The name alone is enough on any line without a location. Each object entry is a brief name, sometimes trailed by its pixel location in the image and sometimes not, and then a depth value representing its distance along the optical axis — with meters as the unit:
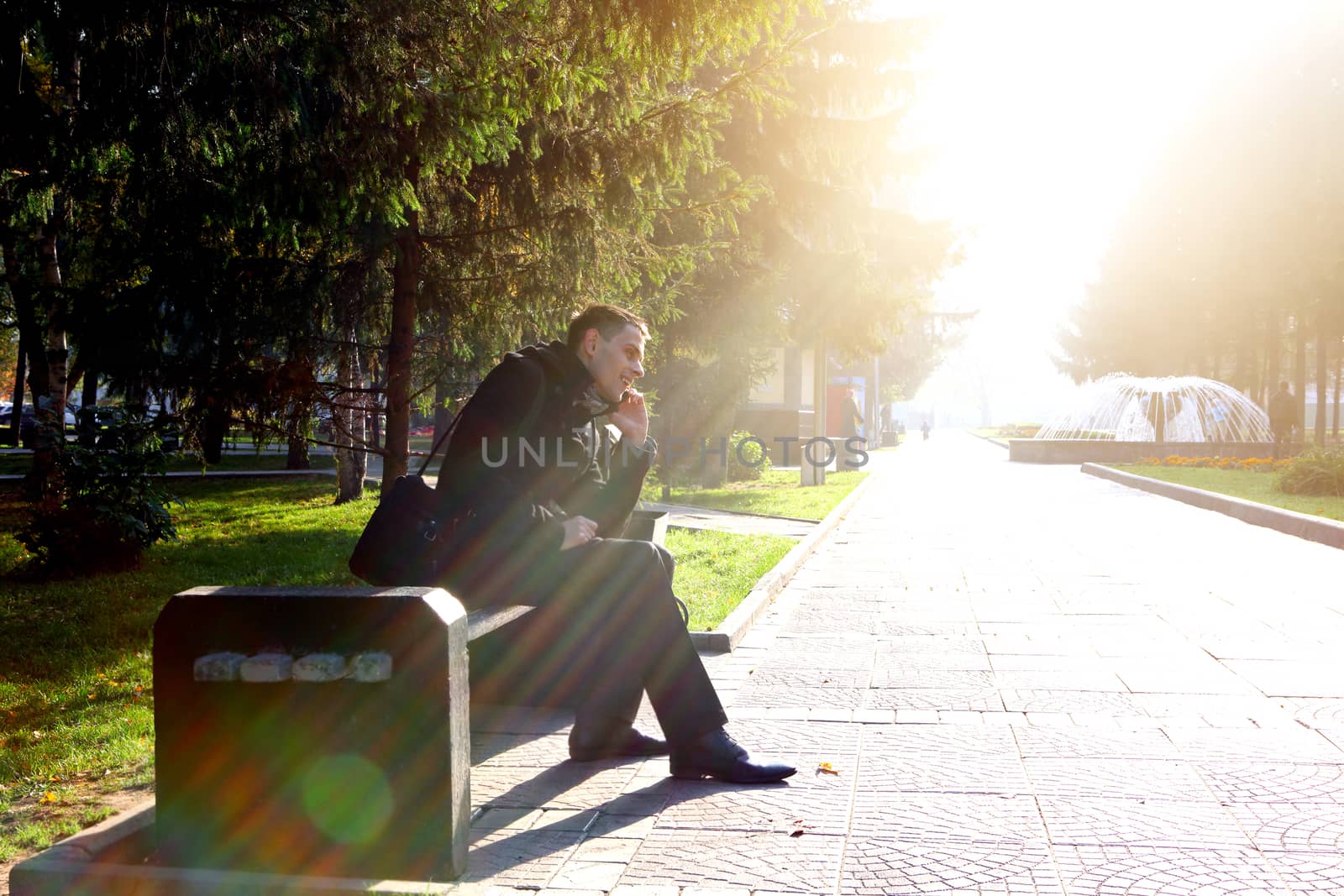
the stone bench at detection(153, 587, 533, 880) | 3.52
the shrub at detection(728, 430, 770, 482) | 26.11
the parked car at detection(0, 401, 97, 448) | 35.41
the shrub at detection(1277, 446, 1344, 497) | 18.75
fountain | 33.16
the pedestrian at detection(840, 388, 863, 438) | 33.16
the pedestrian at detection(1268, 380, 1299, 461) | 29.48
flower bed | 26.33
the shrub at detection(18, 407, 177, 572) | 9.68
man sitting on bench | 4.46
